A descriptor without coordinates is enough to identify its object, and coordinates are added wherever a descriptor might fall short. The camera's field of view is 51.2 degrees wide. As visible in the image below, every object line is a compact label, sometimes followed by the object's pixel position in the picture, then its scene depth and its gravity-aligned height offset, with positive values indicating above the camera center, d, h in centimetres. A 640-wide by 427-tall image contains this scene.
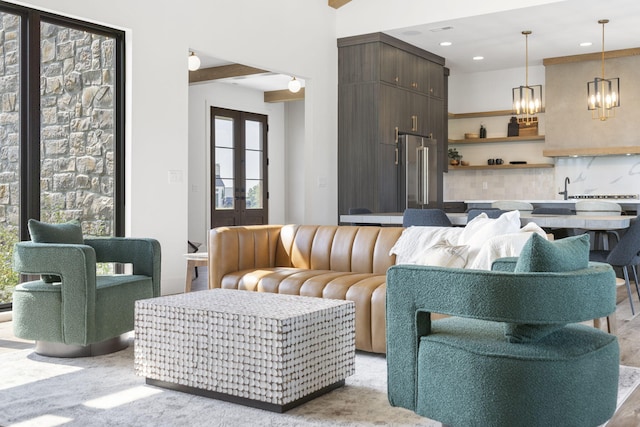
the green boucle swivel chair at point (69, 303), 360 -54
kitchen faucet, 971 +18
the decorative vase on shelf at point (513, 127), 1023 +115
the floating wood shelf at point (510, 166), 996 +56
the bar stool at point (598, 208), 708 -7
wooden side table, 514 -44
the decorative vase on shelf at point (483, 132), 1055 +112
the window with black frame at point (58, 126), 499 +64
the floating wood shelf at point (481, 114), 1025 +139
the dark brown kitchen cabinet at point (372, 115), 825 +111
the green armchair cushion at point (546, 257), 223 -19
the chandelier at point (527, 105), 775 +114
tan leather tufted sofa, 375 -41
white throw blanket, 349 -23
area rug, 267 -86
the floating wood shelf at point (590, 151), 903 +70
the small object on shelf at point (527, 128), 1008 +113
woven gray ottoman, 278 -62
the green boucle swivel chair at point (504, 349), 215 -50
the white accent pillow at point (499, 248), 344 -24
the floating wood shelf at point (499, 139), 1002 +98
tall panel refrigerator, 869 +42
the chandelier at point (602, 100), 761 +117
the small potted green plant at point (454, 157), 1070 +74
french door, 1038 +60
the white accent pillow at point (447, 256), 365 -29
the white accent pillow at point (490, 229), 376 -15
